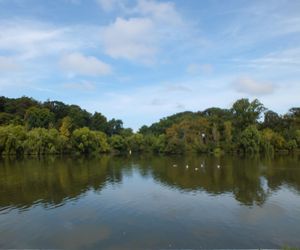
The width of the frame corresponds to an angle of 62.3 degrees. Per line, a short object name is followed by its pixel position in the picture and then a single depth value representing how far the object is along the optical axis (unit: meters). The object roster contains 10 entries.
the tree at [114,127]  76.59
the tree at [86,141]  55.11
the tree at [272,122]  59.55
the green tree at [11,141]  49.82
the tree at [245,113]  56.90
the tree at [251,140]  52.51
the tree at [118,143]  61.62
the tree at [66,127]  58.27
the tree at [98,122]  73.10
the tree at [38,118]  62.95
